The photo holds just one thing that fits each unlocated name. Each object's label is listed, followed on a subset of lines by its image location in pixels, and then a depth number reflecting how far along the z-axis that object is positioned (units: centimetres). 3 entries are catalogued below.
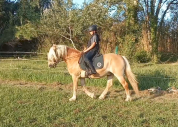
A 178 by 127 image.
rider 669
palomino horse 676
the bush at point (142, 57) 1587
